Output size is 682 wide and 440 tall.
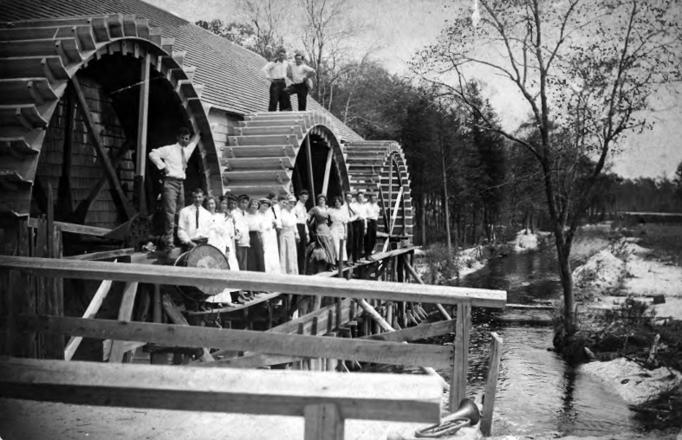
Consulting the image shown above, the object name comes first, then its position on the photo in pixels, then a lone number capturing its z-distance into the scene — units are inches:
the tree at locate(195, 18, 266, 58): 1070.4
